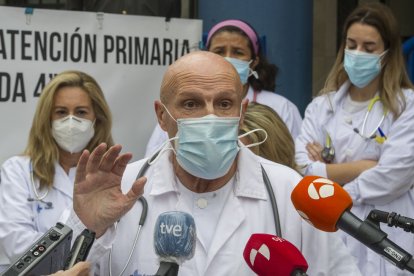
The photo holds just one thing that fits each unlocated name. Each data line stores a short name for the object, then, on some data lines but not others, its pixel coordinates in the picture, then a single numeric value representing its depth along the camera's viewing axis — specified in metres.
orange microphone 1.96
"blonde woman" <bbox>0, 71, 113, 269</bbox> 4.31
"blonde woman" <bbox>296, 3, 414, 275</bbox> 4.45
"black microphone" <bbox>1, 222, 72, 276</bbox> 2.02
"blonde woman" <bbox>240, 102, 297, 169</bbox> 3.78
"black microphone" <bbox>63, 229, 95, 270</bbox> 2.25
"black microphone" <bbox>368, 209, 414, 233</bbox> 1.97
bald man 2.59
